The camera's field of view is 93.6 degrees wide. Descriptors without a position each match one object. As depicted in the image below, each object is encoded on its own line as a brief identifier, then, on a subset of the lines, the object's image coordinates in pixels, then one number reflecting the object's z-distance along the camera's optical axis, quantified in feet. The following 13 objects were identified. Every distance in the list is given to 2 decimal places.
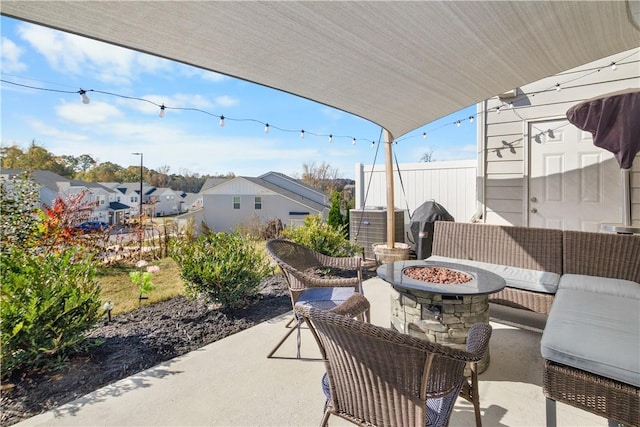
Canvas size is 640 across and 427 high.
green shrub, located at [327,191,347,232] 21.38
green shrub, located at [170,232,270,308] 10.10
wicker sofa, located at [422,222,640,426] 4.69
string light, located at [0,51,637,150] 8.86
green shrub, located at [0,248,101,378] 6.40
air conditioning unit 17.92
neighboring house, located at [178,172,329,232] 60.80
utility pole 21.92
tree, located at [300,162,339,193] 81.15
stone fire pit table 6.70
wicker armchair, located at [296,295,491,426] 3.69
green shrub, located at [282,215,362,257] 15.37
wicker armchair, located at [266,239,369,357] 8.27
